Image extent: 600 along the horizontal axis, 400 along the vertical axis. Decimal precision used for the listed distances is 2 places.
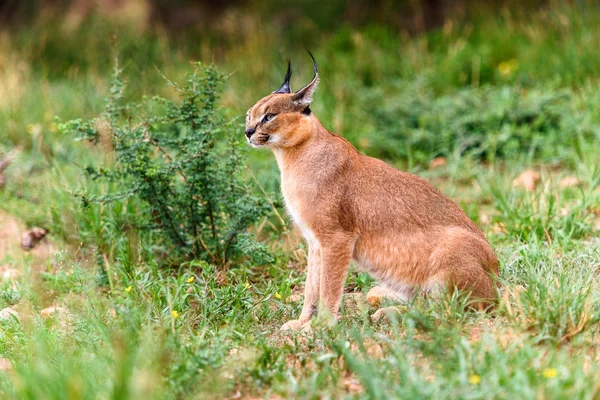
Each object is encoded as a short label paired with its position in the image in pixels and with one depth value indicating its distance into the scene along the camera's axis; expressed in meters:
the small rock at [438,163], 15.45
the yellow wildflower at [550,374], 6.26
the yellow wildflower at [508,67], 18.87
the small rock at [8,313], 9.68
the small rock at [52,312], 9.27
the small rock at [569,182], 13.26
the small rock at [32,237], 12.30
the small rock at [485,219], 12.52
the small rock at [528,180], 13.73
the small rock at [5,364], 8.10
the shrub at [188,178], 10.66
